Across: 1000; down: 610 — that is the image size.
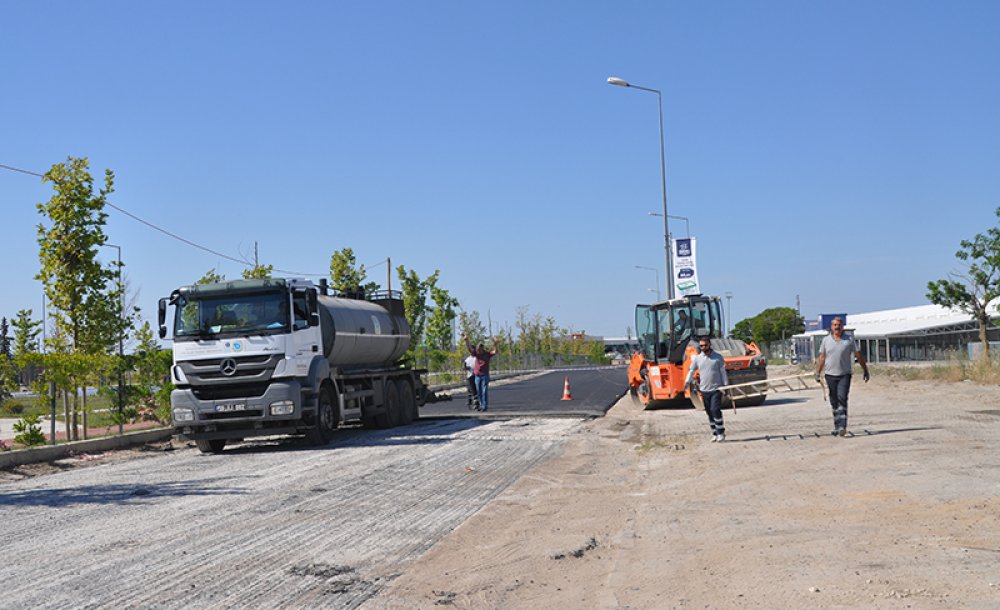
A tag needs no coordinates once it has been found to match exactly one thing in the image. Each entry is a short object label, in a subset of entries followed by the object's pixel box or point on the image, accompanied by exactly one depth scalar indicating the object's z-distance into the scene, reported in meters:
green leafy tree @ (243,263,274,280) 33.72
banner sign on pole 35.12
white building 60.63
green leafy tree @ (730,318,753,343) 142.34
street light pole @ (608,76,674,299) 38.28
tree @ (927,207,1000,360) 46.56
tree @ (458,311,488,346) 74.50
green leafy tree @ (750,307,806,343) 129.25
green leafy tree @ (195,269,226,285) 35.31
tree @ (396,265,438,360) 50.12
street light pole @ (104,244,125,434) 20.57
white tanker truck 17.50
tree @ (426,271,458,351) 56.56
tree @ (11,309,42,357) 21.74
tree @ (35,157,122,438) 19.69
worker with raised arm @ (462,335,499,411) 26.08
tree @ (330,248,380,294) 42.22
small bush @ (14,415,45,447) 18.12
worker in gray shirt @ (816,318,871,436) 14.66
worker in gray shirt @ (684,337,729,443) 15.63
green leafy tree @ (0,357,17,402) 18.20
